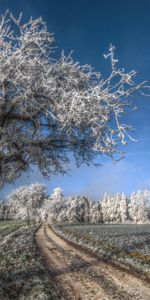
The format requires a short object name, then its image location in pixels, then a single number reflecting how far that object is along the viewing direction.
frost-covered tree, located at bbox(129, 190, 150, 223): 186.44
